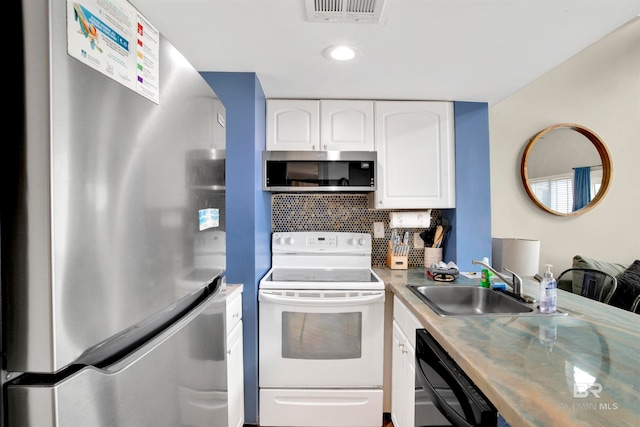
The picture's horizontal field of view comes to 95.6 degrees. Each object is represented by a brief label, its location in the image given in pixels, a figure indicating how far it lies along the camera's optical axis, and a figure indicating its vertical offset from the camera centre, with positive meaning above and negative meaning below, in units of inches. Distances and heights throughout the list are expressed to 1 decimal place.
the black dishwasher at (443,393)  32.0 -23.6
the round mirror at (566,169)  104.0 +14.5
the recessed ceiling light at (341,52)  58.6 +32.9
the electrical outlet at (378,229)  95.0 -6.0
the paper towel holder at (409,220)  89.3 -2.9
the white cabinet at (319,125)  83.7 +25.1
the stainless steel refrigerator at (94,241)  14.6 -1.7
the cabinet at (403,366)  56.6 -33.3
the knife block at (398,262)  90.3 -16.0
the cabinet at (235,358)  59.9 -32.1
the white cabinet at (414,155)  85.5 +16.5
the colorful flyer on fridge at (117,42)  16.3 +11.0
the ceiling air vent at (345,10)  45.9 +33.0
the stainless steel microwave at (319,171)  80.4 +11.3
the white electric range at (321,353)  70.7 -34.8
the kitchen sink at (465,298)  64.6 -20.7
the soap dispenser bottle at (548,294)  49.7 -14.5
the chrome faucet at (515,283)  57.7 -15.0
